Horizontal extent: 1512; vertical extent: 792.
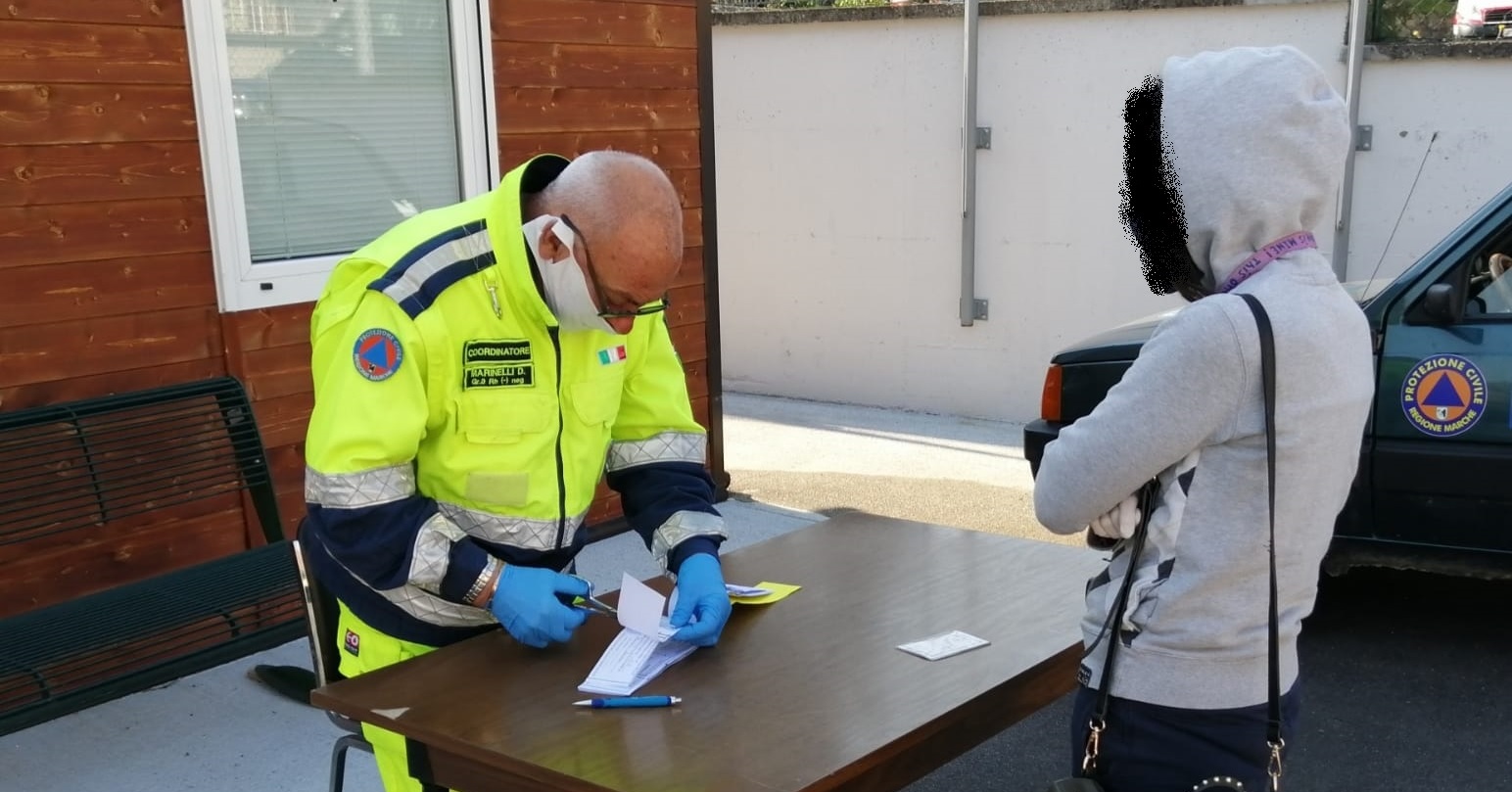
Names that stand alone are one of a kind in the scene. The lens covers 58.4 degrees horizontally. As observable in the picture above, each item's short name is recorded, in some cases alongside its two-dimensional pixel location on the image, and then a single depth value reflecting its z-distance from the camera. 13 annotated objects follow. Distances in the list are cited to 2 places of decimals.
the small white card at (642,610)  2.41
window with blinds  4.61
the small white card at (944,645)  2.37
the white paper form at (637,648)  2.22
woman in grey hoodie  1.74
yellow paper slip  2.68
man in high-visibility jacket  2.23
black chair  2.72
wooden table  1.94
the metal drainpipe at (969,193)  8.27
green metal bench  3.68
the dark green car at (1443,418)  4.38
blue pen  2.13
